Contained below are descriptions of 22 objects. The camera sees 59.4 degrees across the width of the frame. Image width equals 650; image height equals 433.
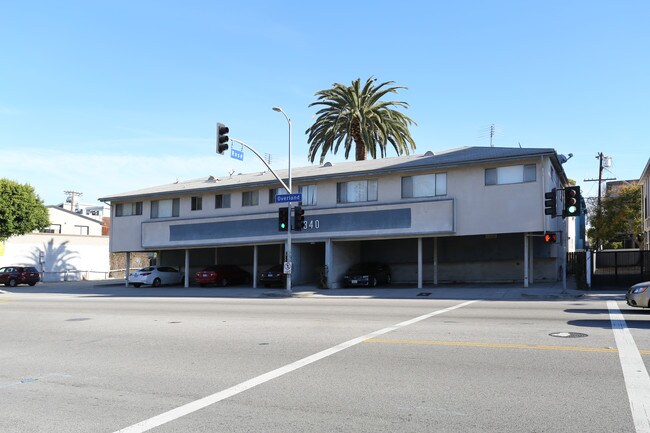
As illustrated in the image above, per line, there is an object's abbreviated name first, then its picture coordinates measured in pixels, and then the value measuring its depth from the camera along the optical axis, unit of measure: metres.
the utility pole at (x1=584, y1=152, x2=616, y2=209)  51.39
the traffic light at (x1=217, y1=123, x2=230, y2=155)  23.08
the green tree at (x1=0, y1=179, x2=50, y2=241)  43.03
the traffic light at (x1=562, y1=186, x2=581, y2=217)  22.31
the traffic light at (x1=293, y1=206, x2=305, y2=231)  27.97
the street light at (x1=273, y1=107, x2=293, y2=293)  28.55
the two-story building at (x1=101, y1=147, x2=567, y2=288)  28.16
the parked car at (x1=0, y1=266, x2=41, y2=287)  42.50
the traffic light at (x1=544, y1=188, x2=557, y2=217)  22.59
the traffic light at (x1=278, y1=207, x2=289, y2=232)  28.25
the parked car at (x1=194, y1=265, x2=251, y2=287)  36.38
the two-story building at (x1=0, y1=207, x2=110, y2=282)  50.50
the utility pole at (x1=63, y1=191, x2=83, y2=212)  87.78
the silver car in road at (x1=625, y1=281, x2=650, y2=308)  15.26
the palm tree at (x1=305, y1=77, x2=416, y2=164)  41.22
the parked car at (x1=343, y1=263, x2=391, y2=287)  32.09
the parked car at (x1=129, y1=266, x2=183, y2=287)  38.25
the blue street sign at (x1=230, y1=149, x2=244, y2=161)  24.70
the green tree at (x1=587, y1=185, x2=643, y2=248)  45.84
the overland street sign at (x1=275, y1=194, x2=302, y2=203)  27.69
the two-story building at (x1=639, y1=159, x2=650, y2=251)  43.10
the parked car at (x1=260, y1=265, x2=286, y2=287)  33.69
